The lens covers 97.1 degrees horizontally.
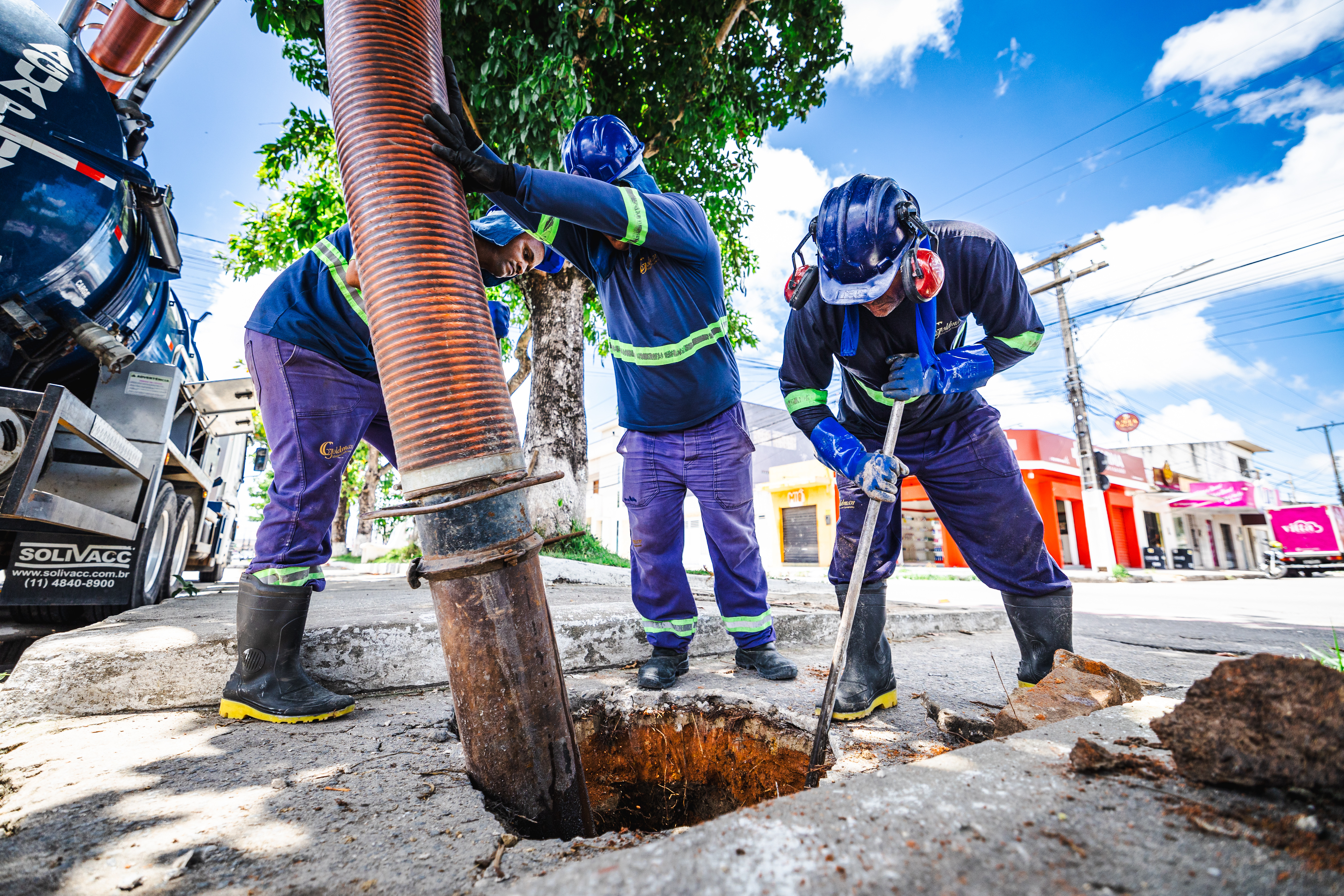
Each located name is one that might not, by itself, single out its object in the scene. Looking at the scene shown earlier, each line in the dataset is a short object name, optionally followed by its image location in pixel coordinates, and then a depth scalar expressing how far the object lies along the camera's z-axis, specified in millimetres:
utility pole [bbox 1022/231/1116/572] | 15438
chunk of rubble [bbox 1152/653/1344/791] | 910
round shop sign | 20641
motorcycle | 17000
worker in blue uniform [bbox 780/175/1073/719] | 2010
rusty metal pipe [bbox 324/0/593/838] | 1405
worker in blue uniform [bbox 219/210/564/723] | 2010
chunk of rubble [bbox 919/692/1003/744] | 1897
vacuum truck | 2973
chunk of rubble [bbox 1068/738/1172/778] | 1097
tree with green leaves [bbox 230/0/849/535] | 5586
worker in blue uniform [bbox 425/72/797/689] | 2572
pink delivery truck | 16188
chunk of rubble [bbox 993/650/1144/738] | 1718
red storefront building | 18922
